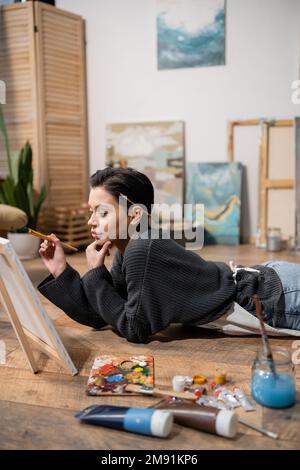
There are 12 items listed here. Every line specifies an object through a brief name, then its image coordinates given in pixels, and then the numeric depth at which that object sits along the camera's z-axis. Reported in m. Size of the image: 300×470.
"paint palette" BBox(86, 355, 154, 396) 1.35
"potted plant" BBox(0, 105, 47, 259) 3.23
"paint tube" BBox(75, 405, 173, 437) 1.10
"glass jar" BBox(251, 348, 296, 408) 1.23
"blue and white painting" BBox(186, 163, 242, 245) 3.67
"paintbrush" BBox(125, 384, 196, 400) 1.28
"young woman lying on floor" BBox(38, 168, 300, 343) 1.62
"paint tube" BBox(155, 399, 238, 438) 1.10
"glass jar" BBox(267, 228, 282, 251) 3.43
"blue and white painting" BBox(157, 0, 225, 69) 3.54
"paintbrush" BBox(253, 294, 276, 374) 1.22
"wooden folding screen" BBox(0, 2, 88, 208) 3.53
